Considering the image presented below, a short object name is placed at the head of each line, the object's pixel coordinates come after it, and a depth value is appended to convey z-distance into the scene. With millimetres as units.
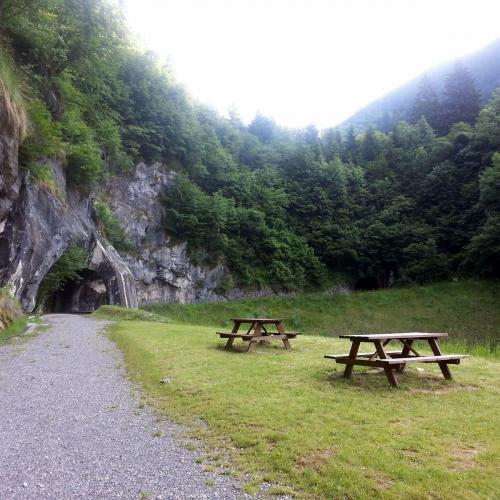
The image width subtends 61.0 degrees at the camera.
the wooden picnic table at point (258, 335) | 11617
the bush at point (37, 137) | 19703
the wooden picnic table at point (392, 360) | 7175
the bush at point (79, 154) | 27125
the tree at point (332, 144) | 61750
